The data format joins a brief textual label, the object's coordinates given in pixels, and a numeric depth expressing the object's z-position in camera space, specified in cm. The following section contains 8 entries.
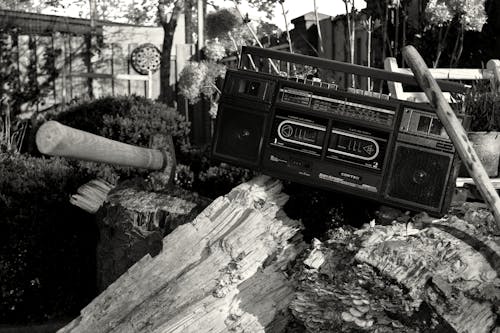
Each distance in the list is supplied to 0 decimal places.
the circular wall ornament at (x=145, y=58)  1069
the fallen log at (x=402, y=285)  226
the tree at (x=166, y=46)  971
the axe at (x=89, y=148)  214
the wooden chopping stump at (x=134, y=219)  291
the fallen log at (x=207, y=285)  250
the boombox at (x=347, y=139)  263
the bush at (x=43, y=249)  373
